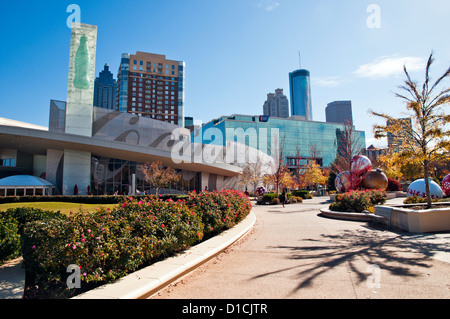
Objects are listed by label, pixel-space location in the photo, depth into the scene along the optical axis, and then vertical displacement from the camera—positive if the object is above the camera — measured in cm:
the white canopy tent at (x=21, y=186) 2994 +52
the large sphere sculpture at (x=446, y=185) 2125 -7
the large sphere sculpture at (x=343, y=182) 2721 +39
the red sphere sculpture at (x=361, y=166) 2541 +187
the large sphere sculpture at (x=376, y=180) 2759 +52
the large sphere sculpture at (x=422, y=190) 1970 -42
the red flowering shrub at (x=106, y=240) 429 -94
